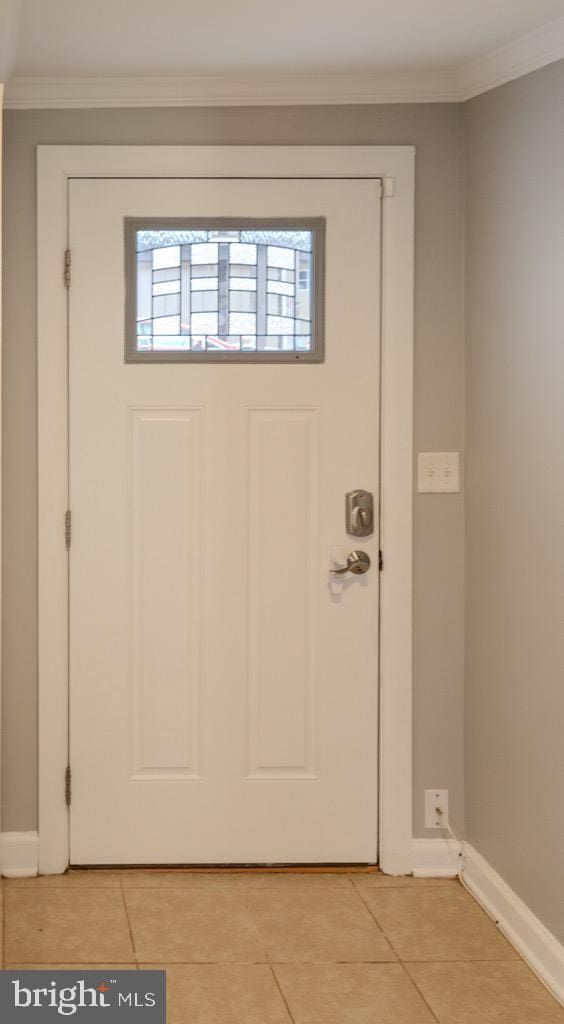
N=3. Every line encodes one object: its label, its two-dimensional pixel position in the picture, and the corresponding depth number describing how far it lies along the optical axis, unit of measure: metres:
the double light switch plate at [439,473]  3.53
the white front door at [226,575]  3.51
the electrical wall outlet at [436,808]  3.58
